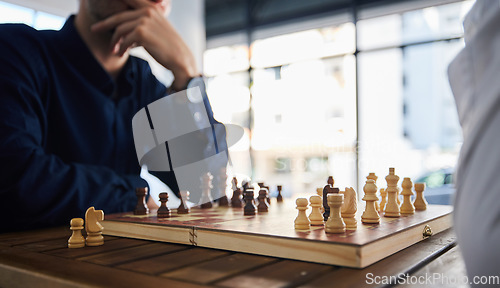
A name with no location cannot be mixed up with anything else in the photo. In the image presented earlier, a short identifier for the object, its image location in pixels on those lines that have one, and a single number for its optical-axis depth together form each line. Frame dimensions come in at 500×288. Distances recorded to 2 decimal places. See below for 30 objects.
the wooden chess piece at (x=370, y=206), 0.96
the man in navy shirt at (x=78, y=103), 1.24
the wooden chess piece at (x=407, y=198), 1.15
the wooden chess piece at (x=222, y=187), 1.48
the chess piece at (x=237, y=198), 1.41
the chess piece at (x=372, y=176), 1.30
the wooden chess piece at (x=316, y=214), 0.93
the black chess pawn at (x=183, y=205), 1.22
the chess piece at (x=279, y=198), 1.59
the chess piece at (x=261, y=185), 1.52
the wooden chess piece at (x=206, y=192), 1.39
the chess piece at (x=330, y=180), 1.26
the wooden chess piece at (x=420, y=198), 1.24
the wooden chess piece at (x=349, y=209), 0.90
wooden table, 0.64
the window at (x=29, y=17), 3.15
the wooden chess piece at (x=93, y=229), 0.93
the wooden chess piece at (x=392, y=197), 1.08
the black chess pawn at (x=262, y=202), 1.23
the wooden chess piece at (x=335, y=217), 0.82
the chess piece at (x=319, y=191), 1.32
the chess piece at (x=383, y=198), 1.28
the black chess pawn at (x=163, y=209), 1.11
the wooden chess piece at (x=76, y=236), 0.91
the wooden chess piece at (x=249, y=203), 1.16
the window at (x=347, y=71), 5.57
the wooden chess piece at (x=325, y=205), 0.99
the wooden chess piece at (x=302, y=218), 0.88
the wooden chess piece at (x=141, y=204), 1.18
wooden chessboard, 0.74
